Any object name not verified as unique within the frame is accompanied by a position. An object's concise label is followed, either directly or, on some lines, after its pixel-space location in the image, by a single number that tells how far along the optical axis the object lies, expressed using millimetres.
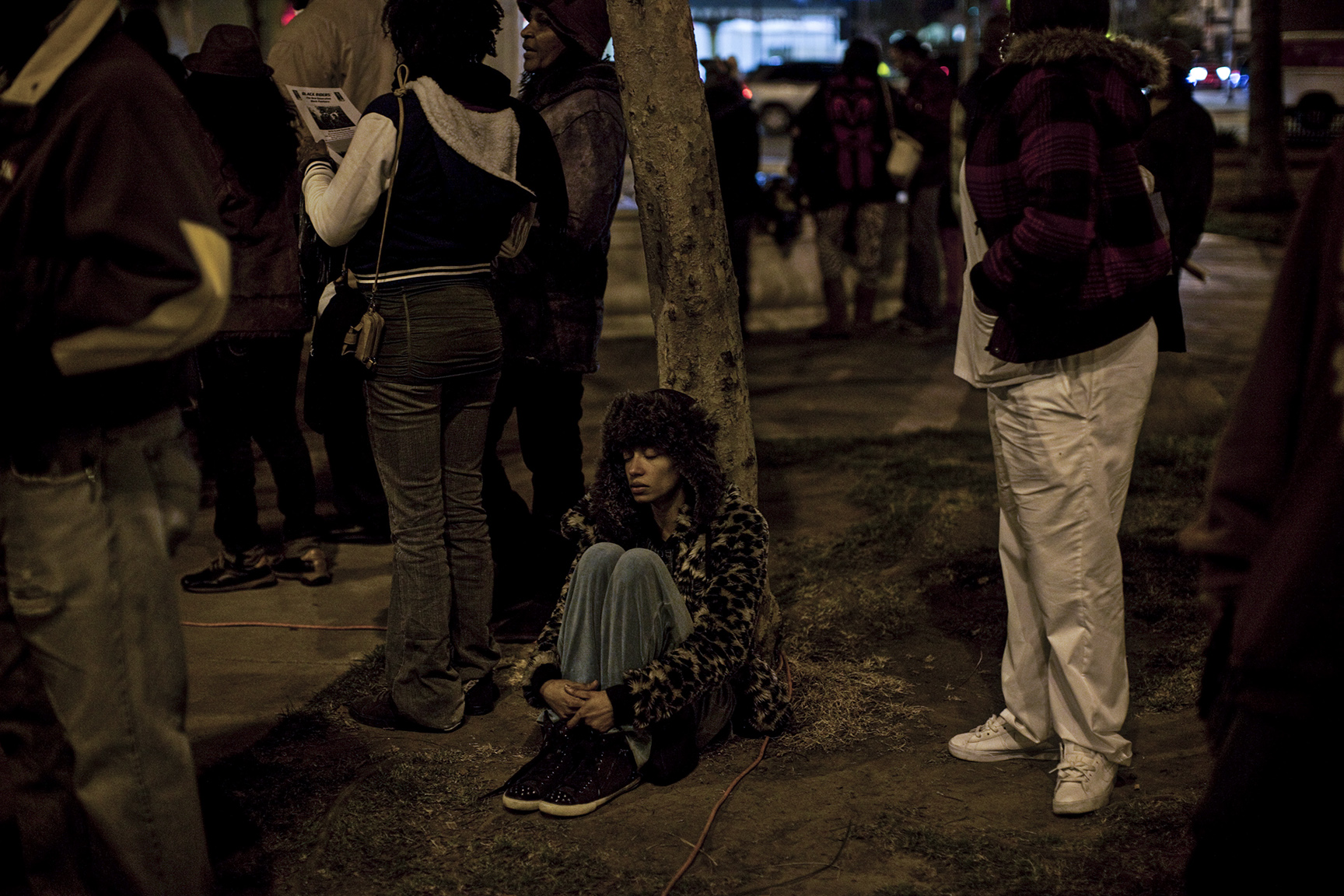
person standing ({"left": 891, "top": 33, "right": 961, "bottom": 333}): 10211
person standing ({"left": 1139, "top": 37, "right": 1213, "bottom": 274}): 6379
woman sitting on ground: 3432
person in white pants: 3129
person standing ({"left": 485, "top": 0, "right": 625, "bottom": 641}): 4312
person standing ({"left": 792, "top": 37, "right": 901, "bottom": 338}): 9680
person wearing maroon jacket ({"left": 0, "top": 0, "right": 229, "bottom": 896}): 2260
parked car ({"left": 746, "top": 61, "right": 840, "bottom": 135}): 30766
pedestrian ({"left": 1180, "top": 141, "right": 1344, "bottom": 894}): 1906
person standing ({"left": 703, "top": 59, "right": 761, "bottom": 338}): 9508
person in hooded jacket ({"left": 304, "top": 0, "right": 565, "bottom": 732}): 3479
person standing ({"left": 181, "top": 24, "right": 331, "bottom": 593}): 4719
